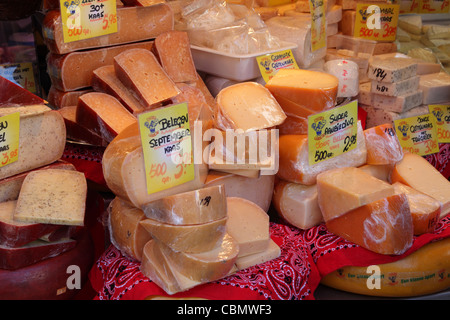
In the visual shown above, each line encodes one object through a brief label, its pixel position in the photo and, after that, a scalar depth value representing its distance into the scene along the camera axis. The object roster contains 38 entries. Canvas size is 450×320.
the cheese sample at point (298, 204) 2.03
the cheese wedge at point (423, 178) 2.17
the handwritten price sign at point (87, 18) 2.18
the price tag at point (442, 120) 2.81
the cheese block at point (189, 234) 1.65
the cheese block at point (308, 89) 2.04
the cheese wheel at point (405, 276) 1.96
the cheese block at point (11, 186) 1.81
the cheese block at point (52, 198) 1.69
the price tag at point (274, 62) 2.44
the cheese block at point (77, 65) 2.29
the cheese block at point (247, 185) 1.92
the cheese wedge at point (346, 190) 1.87
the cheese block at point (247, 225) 1.80
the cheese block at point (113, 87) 2.24
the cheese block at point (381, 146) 2.22
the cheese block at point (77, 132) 2.17
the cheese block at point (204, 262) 1.64
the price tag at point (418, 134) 2.67
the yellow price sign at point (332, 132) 2.03
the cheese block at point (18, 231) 1.66
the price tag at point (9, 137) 1.74
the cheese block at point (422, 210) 2.01
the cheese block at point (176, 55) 2.39
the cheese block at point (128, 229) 1.77
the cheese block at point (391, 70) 2.62
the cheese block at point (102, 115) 2.09
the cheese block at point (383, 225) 1.87
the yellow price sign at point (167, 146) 1.66
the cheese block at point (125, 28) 2.21
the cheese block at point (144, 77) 2.22
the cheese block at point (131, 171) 1.70
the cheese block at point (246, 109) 1.93
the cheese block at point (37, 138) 1.82
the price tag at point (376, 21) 3.08
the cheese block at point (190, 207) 1.66
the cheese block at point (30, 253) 1.67
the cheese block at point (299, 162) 2.03
